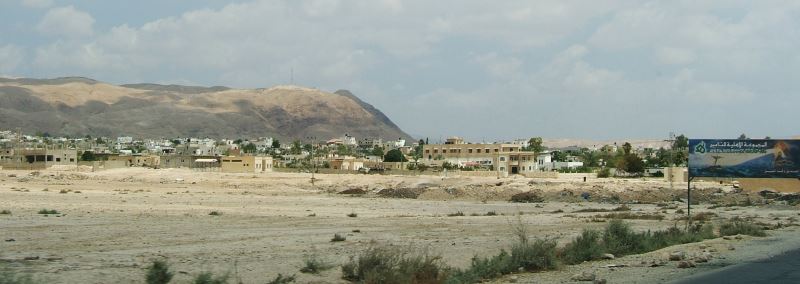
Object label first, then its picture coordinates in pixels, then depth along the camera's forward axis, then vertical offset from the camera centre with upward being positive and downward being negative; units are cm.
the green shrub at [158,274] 1518 -201
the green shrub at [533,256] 2038 -216
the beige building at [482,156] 13312 +162
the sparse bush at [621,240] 2519 -219
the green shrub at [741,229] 3291 -238
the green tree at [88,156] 15006 +82
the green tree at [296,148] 18338 +325
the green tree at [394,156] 16496 +156
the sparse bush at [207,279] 1405 -192
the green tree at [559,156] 17322 +202
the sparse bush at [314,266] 1856 -223
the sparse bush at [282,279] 1612 -224
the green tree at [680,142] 14862 +449
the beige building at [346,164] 13845 -10
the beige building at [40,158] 13038 +35
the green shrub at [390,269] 1652 -208
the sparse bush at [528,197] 6709 -251
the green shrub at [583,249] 2234 -222
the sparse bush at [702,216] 4297 -252
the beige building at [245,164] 11888 -23
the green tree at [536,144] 16440 +413
